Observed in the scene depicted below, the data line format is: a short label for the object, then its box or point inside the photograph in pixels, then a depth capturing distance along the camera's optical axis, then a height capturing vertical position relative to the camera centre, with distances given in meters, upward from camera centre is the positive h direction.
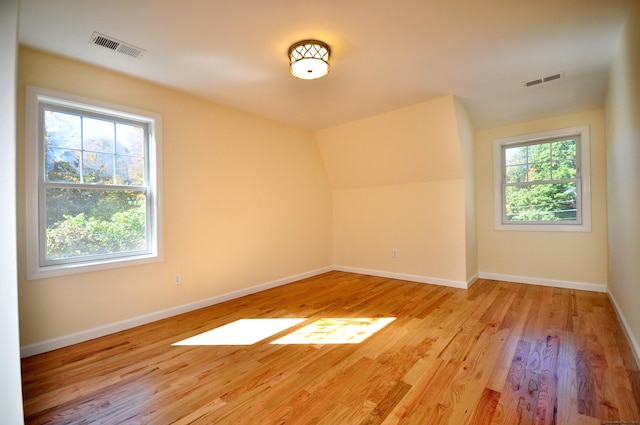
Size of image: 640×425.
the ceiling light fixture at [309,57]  2.30 +1.29
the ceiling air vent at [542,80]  2.99 +1.41
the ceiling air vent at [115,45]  2.22 +1.39
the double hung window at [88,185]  2.39 +0.30
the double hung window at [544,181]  3.88 +0.42
